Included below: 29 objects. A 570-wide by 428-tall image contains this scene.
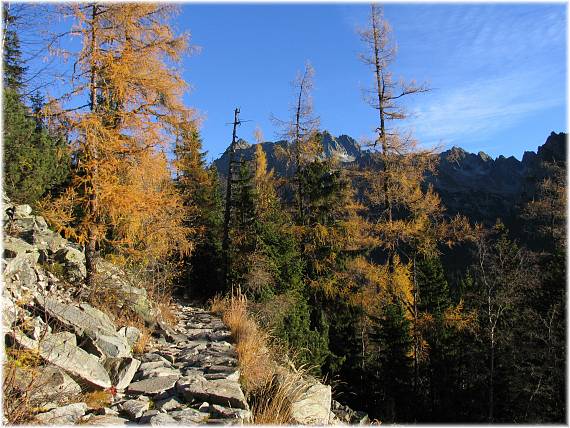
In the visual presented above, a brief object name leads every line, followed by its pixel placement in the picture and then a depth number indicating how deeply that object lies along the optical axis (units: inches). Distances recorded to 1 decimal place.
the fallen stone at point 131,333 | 263.9
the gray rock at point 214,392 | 186.4
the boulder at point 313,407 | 197.2
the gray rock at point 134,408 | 170.7
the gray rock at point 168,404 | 180.4
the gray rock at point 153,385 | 199.0
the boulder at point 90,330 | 219.0
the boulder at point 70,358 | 176.1
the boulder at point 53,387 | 148.2
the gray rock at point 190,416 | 166.3
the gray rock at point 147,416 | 162.6
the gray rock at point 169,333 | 313.5
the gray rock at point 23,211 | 339.9
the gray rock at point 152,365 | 230.8
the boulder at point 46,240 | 313.9
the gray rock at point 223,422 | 166.2
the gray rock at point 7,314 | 186.2
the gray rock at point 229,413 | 173.6
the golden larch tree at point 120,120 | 306.3
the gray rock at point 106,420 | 154.0
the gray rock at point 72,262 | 318.3
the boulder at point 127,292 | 318.0
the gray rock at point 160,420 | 159.0
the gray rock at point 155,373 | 219.0
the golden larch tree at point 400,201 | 607.5
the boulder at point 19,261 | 237.5
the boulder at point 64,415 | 141.9
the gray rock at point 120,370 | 203.7
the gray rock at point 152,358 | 246.8
